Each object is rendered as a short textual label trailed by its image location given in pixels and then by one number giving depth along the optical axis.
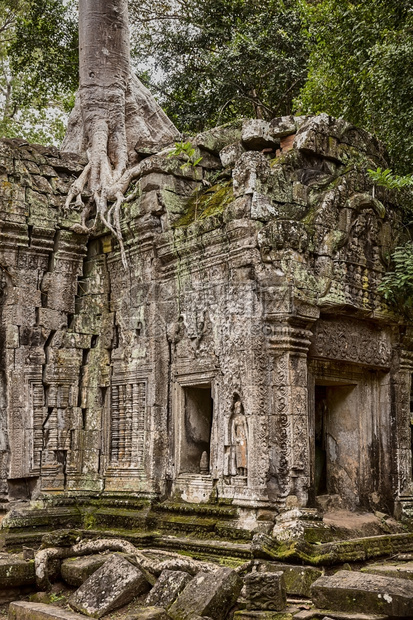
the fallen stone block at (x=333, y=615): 5.79
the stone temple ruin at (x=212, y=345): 7.99
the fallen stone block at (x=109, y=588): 7.04
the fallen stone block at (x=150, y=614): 6.39
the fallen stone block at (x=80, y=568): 7.78
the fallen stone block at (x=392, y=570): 7.09
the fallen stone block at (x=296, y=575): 6.85
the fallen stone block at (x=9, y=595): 7.86
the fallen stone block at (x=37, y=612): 6.77
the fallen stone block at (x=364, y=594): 5.78
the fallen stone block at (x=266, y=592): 6.30
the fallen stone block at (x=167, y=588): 6.89
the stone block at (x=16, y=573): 7.79
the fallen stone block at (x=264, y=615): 6.20
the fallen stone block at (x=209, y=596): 6.27
